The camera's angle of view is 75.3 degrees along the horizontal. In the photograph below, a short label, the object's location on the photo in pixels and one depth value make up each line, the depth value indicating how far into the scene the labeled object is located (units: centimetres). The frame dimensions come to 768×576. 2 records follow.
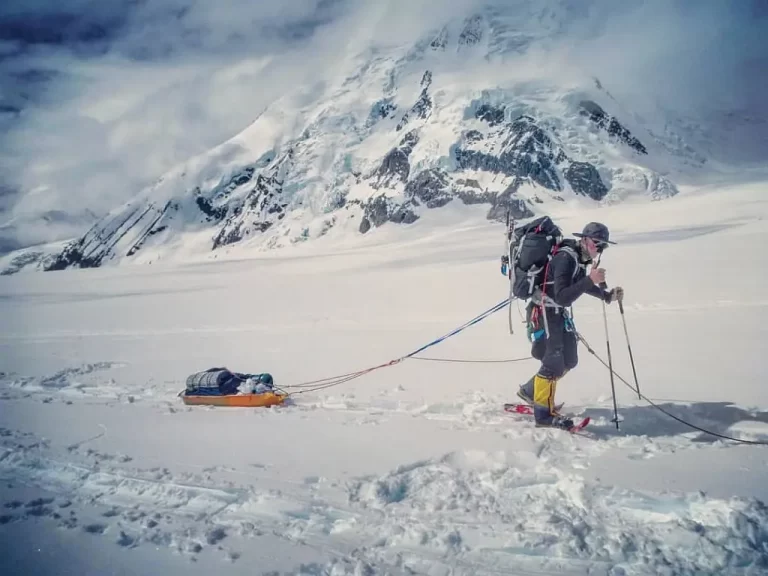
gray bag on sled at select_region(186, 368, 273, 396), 703
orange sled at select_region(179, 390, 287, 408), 686
